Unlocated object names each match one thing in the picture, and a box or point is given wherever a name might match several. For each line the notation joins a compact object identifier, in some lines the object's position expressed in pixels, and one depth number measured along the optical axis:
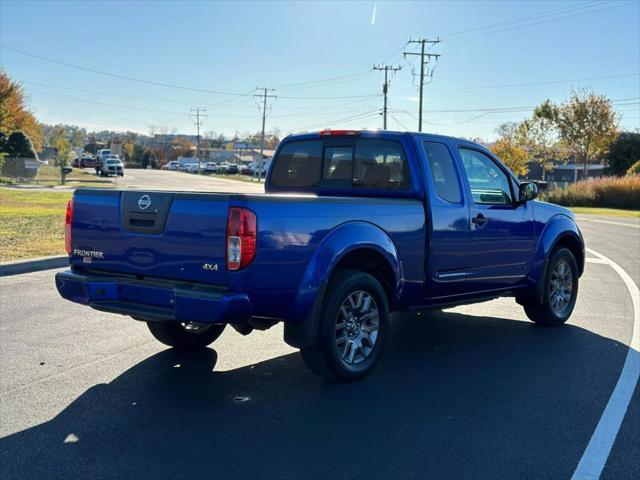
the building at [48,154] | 85.21
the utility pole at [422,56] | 61.55
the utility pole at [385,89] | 67.31
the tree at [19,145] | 48.28
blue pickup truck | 4.63
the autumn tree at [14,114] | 43.91
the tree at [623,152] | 66.31
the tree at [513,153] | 69.81
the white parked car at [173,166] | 115.62
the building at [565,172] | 100.06
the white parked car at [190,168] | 106.93
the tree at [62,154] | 43.14
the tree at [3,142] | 45.92
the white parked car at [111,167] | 57.88
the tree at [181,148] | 162.00
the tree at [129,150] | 133.50
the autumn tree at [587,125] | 57.78
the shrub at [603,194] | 41.31
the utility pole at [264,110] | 103.19
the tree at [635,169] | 50.33
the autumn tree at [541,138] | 61.50
